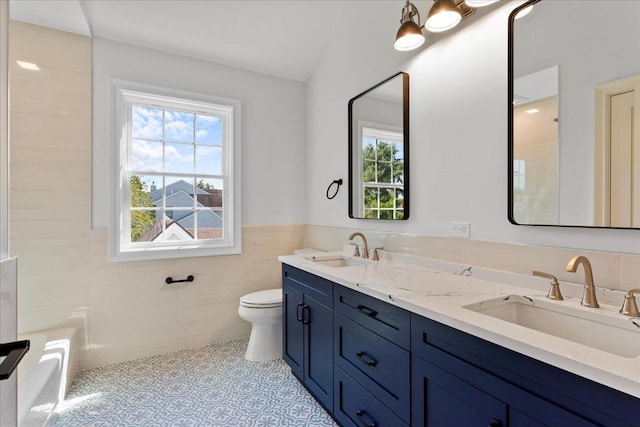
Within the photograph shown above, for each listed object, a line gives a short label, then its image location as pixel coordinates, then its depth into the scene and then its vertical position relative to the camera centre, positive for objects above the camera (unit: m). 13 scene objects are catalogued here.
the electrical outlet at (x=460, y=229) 1.70 -0.09
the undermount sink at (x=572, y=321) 1.01 -0.40
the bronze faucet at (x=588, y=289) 1.13 -0.27
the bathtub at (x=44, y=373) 1.54 -0.92
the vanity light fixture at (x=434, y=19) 1.56 +1.02
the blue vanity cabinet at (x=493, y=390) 0.74 -0.50
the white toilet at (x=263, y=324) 2.51 -0.92
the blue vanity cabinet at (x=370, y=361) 1.29 -0.69
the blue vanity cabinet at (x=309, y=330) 1.82 -0.76
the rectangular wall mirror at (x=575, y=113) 1.13 +0.41
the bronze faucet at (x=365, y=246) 2.27 -0.24
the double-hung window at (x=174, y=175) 2.59 +0.35
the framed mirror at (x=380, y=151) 2.10 +0.47
